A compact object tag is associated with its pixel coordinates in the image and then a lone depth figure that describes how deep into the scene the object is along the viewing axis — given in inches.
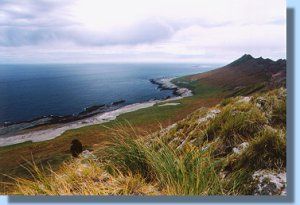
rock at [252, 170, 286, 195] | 74.6
